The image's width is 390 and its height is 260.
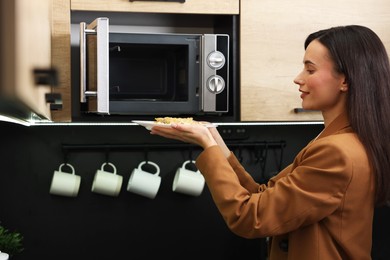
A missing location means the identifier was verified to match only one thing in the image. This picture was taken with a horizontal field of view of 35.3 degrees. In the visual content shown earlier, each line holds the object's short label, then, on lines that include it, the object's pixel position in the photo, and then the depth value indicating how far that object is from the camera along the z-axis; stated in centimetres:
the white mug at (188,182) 231
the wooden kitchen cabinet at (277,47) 209
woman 135
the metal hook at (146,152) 235
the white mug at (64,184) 223
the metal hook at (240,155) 244
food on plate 165
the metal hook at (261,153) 246
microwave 191
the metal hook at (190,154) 238
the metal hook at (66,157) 228
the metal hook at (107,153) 231
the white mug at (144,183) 227
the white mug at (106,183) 225
